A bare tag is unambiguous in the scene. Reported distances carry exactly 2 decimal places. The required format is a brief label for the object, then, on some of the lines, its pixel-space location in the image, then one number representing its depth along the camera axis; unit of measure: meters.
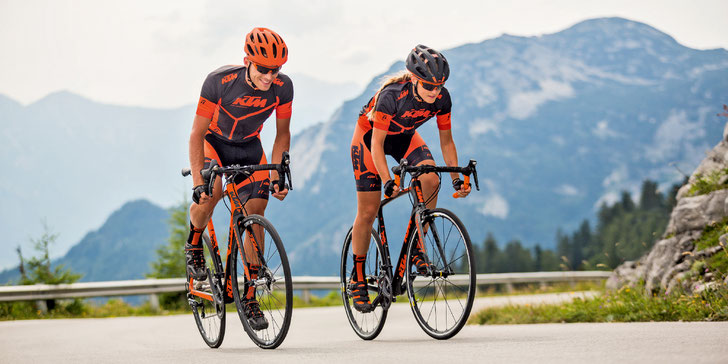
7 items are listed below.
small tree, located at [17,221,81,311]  16.44
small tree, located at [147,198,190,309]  26.79
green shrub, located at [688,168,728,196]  10.37
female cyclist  6.57
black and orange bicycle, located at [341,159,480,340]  6.16
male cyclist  6.40
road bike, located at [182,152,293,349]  5.98
